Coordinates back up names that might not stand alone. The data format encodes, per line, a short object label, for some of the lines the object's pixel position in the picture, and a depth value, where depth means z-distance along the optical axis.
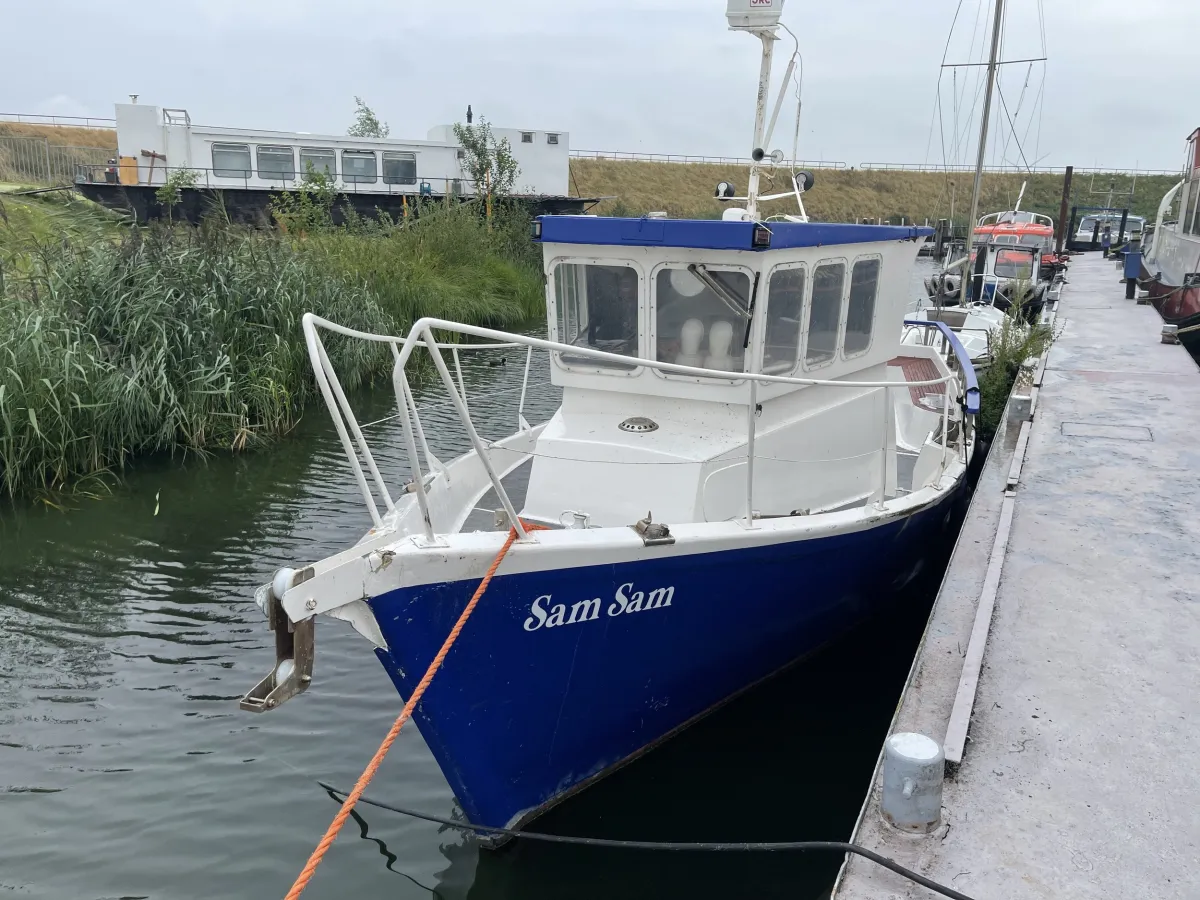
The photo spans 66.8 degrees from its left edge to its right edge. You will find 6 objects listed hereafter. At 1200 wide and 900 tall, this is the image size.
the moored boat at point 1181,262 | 15.78
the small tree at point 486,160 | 29.09
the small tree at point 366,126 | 41.22
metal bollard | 3.34
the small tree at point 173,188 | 22.12
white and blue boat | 3.96
